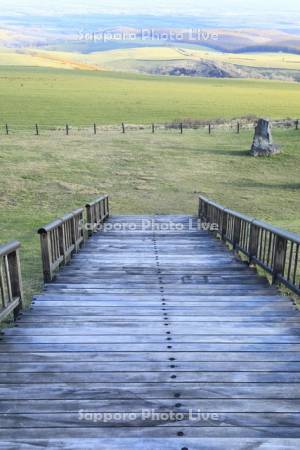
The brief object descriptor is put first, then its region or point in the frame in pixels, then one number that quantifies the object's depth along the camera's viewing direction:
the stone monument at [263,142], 23.91
